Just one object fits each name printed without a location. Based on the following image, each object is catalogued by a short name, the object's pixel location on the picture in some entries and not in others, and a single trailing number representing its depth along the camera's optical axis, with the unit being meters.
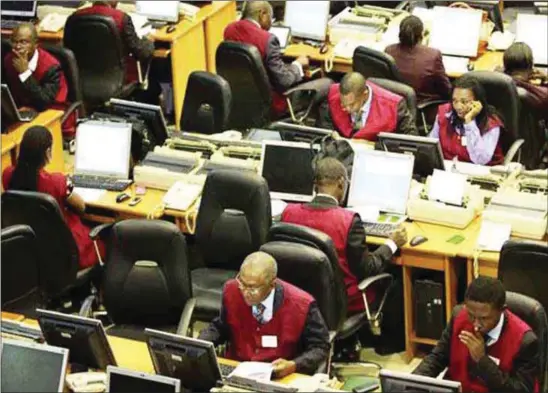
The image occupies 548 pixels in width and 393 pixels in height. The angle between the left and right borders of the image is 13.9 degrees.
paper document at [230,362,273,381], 10.03
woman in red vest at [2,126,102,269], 12.88
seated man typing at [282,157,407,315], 11.80
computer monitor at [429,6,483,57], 16.19
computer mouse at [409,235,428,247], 12.23
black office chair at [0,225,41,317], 11.72
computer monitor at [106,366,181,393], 9.43
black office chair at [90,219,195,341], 11.47
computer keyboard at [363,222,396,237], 12.40
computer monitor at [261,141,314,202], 13.01
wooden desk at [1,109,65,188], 14.32
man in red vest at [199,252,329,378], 10.53
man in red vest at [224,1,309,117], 15.85
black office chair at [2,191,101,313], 12.25
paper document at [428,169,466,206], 12.56
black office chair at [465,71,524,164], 14.13
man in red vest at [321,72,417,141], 14.01
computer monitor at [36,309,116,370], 10.21
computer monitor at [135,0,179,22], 17.19
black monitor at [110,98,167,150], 14.05
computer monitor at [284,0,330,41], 16.79
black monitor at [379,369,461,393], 9.21
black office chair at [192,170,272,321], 12.20
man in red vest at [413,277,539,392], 10.04
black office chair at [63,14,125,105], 15.95
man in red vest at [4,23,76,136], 15.34
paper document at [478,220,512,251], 12.08
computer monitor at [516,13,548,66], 15.94
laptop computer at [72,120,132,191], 13.61
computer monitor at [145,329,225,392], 9.84
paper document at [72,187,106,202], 13.41
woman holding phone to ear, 13.54
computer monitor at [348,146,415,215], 12.68
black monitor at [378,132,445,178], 13.05
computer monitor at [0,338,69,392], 9.91
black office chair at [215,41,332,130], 15.39
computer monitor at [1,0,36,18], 17.73
